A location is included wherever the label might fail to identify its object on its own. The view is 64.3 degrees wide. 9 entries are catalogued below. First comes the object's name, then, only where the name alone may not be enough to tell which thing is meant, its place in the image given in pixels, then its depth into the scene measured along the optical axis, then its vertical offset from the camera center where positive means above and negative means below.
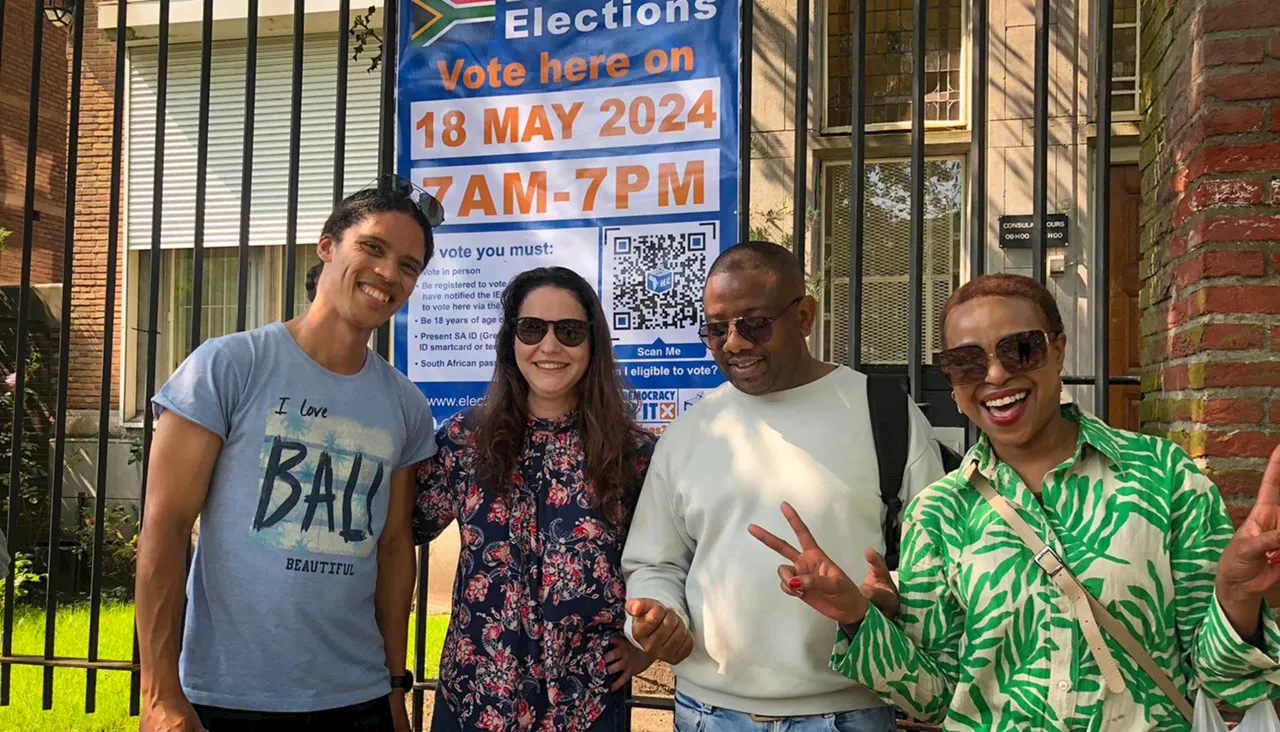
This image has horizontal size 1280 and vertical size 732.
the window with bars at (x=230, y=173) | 9.09 +2.01
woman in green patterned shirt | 1.84 -0.32
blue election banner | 3.35 +0.79
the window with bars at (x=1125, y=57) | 8.75 +3.05
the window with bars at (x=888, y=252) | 8.90 +1.31
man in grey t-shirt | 2.34 -0.29
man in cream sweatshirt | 2.25 -0.26
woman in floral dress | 2.49 -0.32
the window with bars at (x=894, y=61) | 9.09 +3.06
